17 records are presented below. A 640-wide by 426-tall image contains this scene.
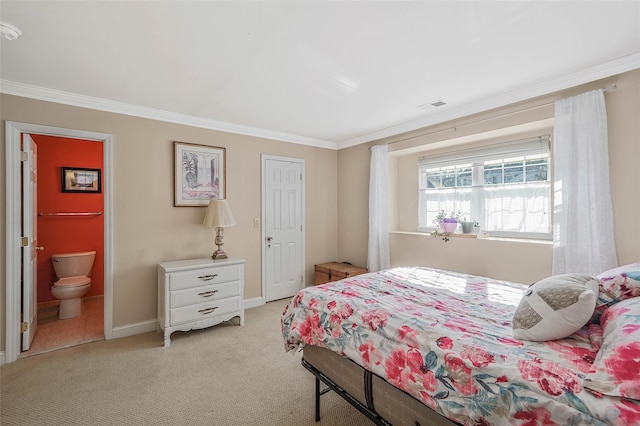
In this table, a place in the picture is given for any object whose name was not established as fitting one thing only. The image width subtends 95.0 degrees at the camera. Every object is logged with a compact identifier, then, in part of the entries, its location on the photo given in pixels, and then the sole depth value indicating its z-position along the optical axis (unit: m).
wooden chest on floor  4.18
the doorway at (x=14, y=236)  2.60
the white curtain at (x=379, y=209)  4.16
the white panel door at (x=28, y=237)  2.73
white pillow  1.26
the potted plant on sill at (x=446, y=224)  3.57
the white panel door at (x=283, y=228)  4.25
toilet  3.67
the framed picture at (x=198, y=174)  3.49
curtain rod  2.35
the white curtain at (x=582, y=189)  2.36
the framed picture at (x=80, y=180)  4.23
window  3.15
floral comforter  0.99
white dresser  2.99
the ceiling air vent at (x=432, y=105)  3.09
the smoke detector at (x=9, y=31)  1.78
